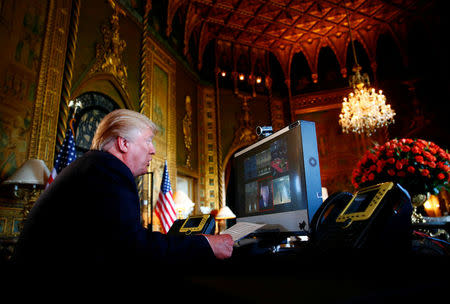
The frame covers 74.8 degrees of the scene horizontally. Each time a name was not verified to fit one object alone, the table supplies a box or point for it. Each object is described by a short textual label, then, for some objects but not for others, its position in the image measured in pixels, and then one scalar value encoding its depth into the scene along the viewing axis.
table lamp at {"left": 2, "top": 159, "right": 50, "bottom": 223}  3.26
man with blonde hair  0.94
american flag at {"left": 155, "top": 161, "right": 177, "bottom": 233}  5.53
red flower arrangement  2.39
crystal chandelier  7.96
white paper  1.42
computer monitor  1.52
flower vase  2.48
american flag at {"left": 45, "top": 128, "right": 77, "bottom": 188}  3.90
